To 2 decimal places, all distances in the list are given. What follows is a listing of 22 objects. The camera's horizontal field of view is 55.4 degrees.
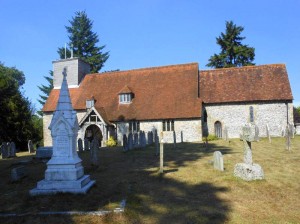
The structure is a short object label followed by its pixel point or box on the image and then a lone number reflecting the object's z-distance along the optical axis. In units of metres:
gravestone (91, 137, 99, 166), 14.40
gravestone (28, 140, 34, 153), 26.75
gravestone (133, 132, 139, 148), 21.98
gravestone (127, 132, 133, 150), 20.59
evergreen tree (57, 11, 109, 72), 55.20
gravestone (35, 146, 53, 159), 17.83
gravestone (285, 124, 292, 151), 17.19
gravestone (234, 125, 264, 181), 10.42
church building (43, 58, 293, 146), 27.97
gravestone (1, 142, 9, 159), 22.52
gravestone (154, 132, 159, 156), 17.28
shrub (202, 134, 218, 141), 27.68
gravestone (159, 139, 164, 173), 12.16
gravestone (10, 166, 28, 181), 11.88
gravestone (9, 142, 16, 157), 23.25
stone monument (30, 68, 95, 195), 9.29
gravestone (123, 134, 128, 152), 20.14
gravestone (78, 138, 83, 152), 21.91
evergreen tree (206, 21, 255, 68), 47.09
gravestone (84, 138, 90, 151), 22.88
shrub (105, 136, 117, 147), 27.36
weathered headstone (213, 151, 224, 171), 11.97
